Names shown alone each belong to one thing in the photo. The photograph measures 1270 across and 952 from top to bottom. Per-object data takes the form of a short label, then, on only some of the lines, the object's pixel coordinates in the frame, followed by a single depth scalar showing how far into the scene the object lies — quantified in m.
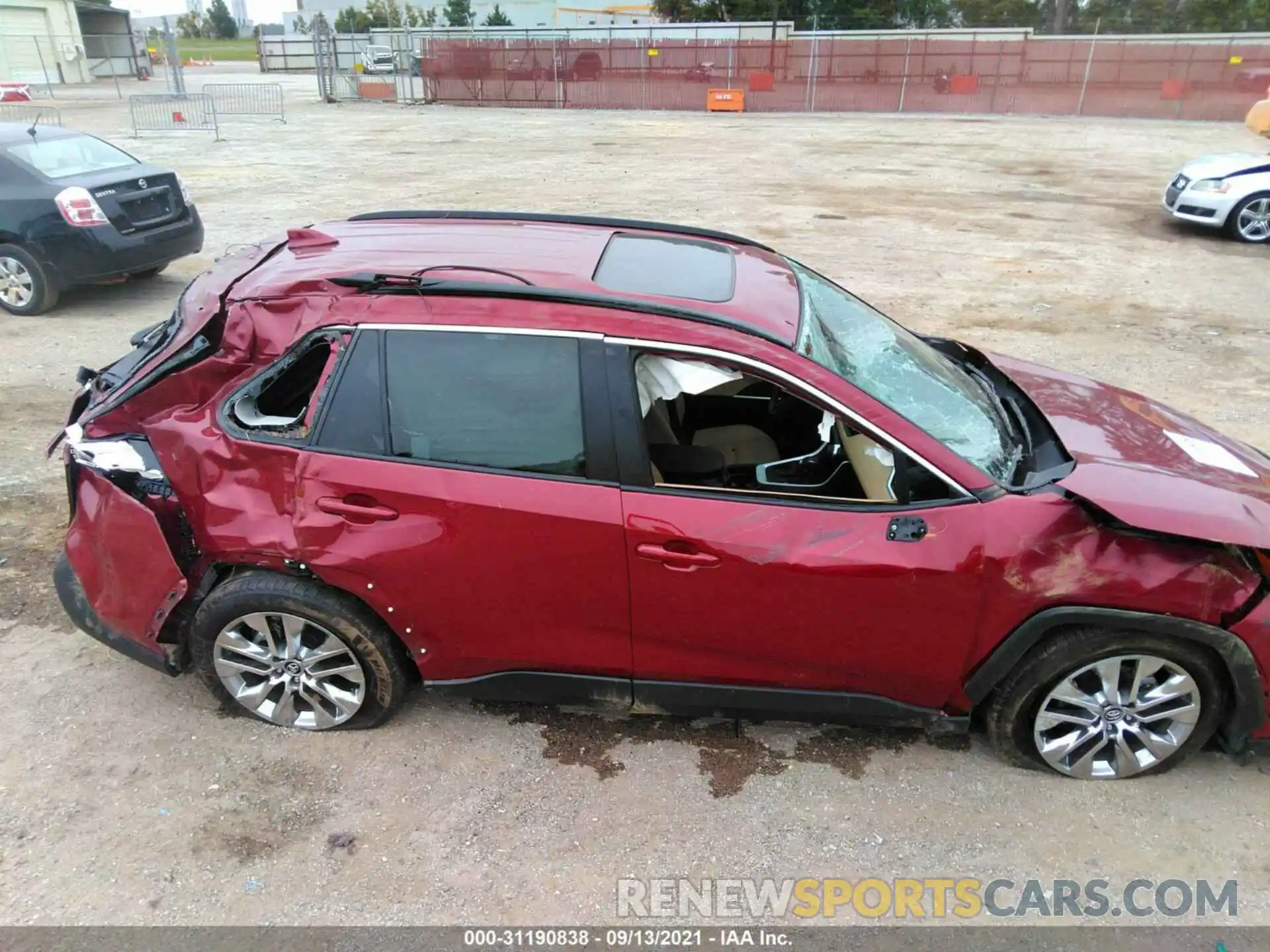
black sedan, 7.77
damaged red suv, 2.80
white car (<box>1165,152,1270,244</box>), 10.96
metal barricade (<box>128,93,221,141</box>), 23.69
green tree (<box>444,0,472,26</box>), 59.75
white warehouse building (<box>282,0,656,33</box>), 53.47
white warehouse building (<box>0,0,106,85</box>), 42.19
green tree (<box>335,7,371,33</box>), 68.64
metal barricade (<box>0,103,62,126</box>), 25.09
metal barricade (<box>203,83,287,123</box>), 28.20
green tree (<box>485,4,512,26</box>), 55.59
